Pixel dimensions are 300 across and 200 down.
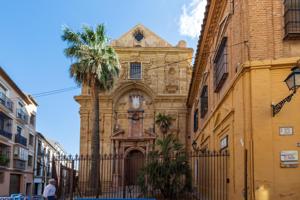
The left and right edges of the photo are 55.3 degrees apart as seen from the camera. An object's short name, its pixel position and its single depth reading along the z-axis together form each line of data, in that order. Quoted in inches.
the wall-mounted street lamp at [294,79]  208.3
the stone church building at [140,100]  985.1
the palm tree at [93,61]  697.3
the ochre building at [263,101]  250.6
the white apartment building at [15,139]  988.7
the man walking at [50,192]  366.3
